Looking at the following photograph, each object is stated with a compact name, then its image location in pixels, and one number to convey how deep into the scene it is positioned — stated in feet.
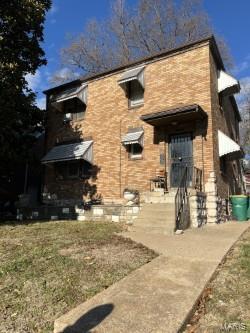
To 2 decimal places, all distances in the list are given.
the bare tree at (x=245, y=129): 119.75
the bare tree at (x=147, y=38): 96.78
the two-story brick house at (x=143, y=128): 44.16
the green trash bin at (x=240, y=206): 46.26
